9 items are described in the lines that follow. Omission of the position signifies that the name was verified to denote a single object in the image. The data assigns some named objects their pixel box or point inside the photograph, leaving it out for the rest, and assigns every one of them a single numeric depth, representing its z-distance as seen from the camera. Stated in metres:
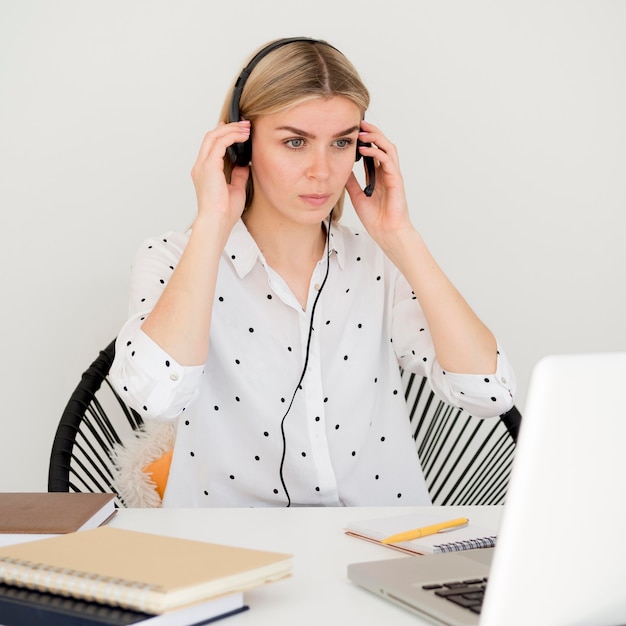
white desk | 0.83
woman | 1.57
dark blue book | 0.72
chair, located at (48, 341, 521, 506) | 1.61
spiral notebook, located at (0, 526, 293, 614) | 0.73
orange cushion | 1.76
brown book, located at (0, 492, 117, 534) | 1.08
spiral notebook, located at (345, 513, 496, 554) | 1.05
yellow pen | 1.09
